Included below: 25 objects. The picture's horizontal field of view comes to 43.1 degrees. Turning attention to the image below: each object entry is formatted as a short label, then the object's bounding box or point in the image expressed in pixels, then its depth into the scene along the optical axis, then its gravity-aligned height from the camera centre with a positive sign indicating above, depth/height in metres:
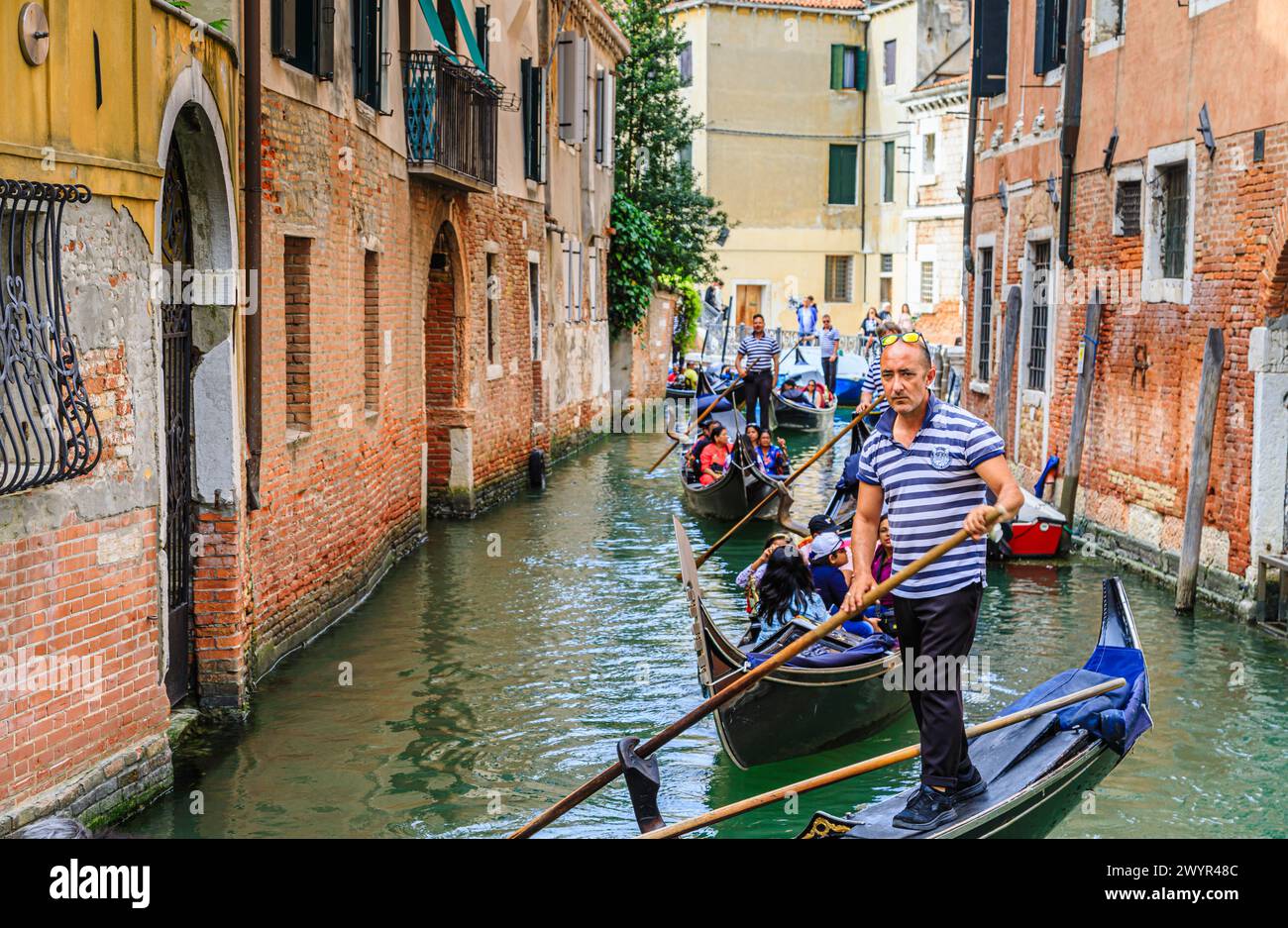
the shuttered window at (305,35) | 8.35 +1.44
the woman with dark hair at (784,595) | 8.02 -1.43
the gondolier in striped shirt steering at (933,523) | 4.81 -0.65
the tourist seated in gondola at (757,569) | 8.16 -1.34
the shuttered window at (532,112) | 16.61 +1.95
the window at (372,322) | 10.94 -0.12
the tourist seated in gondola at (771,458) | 14.39 -1.35
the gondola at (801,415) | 23.20 -1.58
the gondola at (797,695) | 6.94 -1.71
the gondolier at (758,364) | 19.91 -0.73
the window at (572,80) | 18.72 +2.58
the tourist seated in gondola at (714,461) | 14.71 -1.41
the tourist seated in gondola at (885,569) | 8.04 -1.31
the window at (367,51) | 10.23 +1.60
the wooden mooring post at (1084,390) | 12.78 -0.67
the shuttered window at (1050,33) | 13.80 +2.33
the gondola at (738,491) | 14.12 -1.63
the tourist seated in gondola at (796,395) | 23.44 -1.30
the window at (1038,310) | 14.77 -0.05
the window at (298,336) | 8.98 -0.18
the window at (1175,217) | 11.43 +0.62
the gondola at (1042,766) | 5.05 -1.51
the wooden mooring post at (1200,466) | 10.03 -1.00
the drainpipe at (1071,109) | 13.32 +1.61
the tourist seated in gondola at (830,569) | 8.13 -1.32
